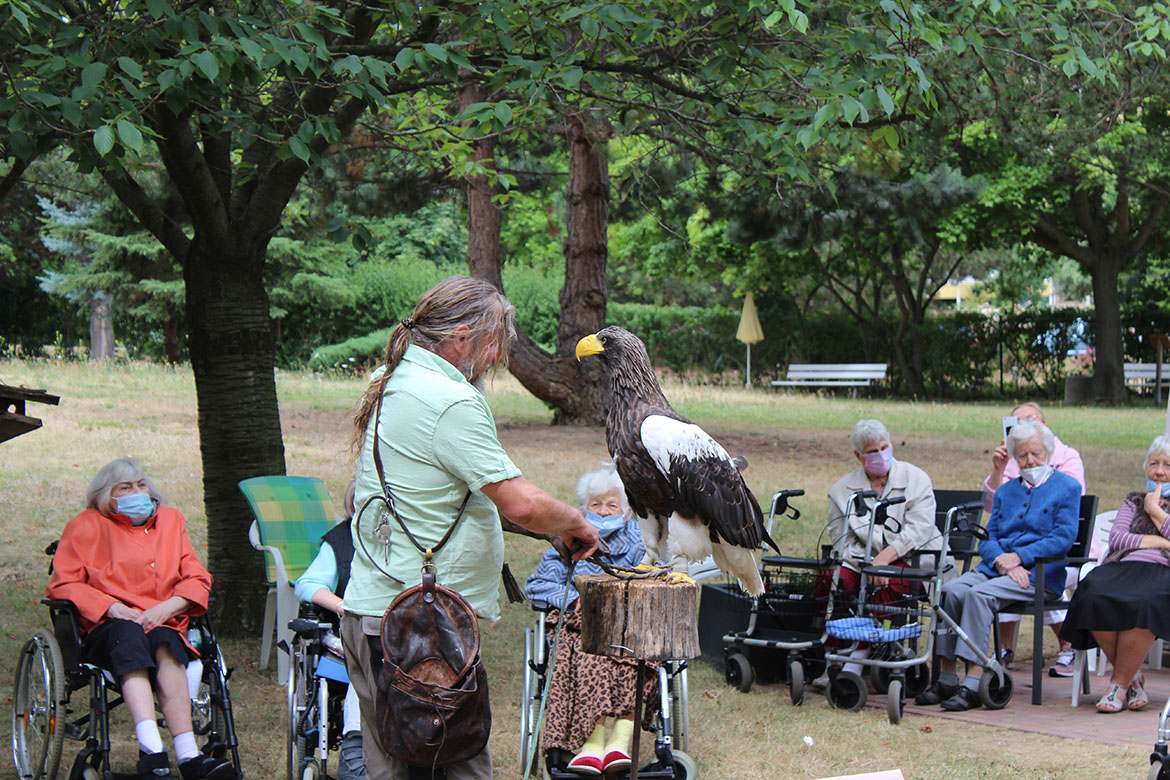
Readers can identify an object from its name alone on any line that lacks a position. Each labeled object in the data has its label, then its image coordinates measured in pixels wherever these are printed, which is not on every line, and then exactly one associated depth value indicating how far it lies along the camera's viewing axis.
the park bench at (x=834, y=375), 23.39
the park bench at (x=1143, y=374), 22.69
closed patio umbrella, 23.50
